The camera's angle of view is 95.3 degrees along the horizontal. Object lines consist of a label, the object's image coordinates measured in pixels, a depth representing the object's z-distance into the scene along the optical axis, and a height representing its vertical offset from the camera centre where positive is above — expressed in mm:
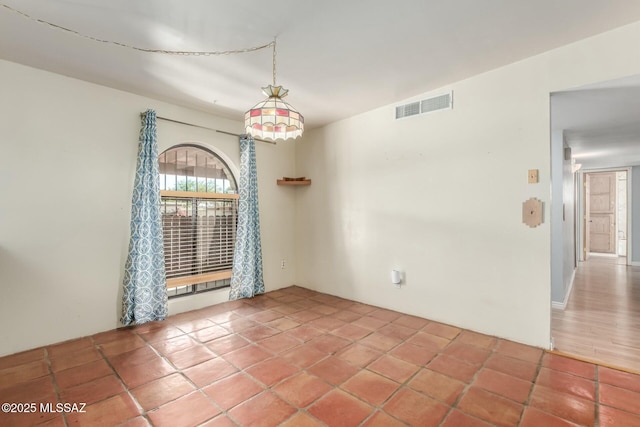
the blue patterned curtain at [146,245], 3291 -377
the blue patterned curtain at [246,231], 4258 -272
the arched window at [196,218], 3820 -74
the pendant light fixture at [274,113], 2154 +741
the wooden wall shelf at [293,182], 4754 +499
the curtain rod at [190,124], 3621 +1171
